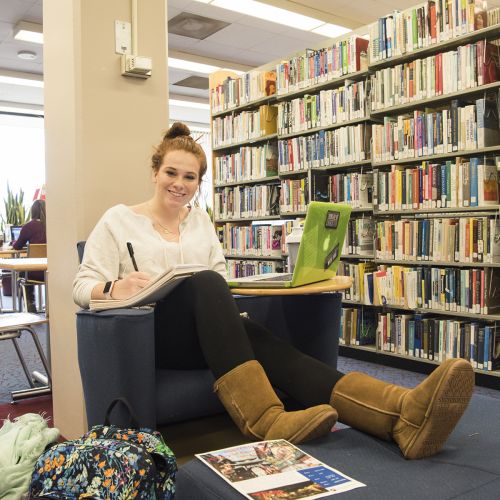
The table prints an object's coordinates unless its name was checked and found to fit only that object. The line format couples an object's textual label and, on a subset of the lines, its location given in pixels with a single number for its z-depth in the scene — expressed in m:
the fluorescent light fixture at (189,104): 8.78
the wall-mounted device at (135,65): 2.17
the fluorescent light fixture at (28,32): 5.72
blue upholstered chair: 1.48
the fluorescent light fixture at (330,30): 6.04
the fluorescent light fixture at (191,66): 6.97
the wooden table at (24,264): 2.80
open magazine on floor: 1.04
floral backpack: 1.16
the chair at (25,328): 2.57
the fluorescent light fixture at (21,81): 7.39
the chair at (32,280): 4.22
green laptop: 1.66
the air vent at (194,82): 7.75
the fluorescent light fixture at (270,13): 5.37
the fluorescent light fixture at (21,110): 8.62
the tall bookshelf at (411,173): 3.01
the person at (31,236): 5.39
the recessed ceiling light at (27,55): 6.57
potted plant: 8.08
